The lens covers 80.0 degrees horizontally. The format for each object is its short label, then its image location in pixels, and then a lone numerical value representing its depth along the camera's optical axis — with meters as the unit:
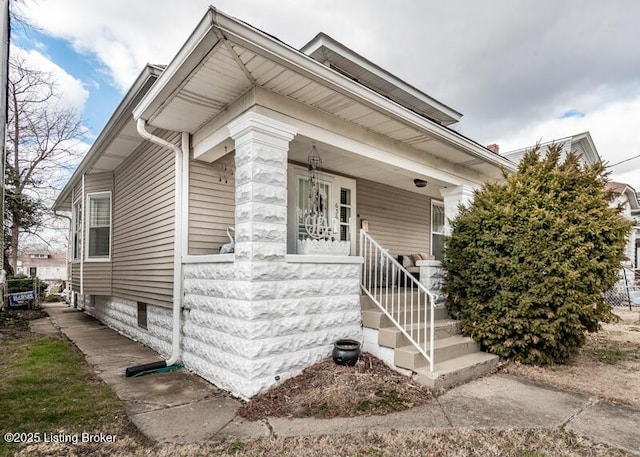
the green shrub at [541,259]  4.50
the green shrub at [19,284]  12.09
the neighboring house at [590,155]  12.60
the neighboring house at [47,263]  35.23
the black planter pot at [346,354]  4.05
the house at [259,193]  3.68
